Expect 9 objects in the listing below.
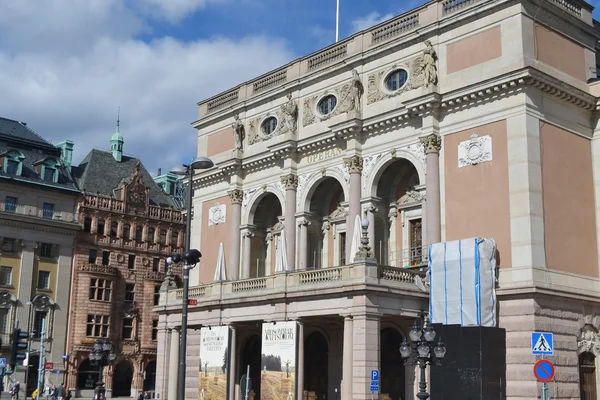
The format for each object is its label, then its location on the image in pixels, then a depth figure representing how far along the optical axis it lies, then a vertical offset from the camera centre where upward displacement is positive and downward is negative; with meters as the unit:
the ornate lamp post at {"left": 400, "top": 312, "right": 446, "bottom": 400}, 25.52 +0.71
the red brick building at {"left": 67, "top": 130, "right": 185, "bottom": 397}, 74.88 +8.59
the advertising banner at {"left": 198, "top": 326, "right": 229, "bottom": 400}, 43.78 +0.15
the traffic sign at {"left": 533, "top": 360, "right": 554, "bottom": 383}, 20.94 +0.06
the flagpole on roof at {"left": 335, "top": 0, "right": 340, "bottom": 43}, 51.14 +21.17
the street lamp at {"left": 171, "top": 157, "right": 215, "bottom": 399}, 24.70 +3.35
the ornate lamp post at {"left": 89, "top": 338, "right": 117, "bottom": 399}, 31.73 +0.28
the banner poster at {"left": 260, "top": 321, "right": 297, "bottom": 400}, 39.03 +0.22
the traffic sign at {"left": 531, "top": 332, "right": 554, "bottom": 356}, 23.09 +0.79
